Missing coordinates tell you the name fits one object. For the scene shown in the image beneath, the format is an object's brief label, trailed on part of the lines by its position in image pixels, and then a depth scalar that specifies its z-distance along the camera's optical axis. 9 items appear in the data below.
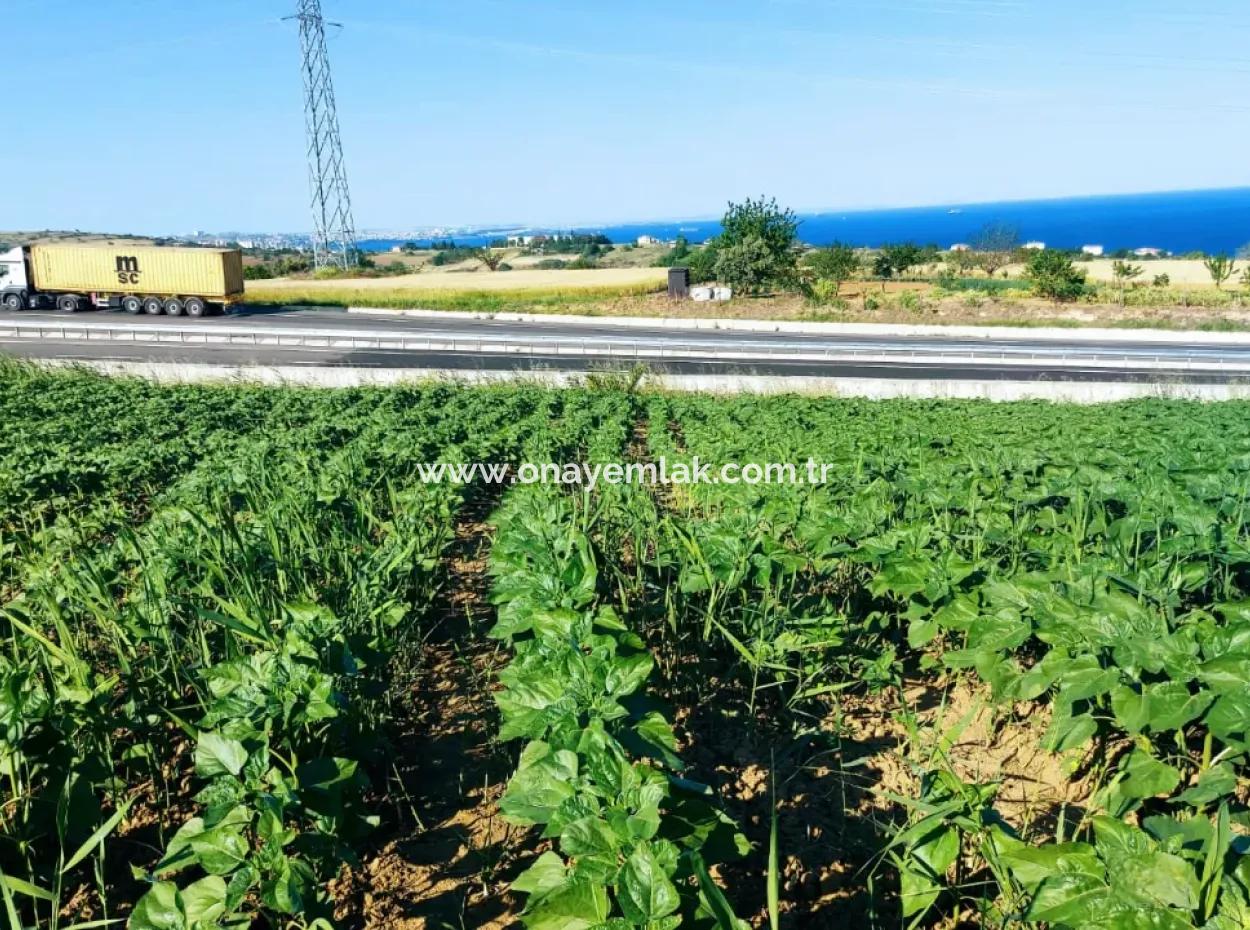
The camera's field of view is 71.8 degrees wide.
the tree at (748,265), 43.97
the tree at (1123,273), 46.09
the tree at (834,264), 51.44
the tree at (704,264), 49.49
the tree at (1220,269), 45.81
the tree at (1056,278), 41.97
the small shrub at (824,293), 43.15
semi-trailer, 38.78
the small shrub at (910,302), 40.34
